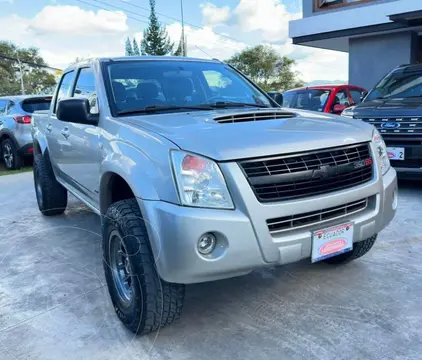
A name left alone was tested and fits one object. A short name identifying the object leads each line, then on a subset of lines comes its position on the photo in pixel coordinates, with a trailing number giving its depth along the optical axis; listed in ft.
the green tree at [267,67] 132.26
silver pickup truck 7.47
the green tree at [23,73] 144.46
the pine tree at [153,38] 107.04
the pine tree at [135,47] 119.94
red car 30.04
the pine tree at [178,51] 115.44
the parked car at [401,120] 17.42
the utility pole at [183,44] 81.38
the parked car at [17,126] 30.45
